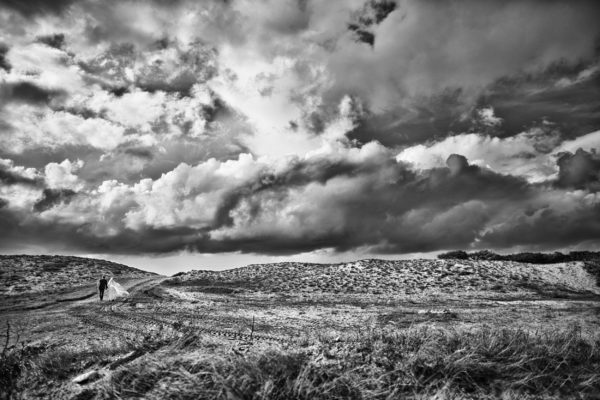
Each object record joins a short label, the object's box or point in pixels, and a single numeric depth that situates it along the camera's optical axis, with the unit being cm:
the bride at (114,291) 2075
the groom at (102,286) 2069
